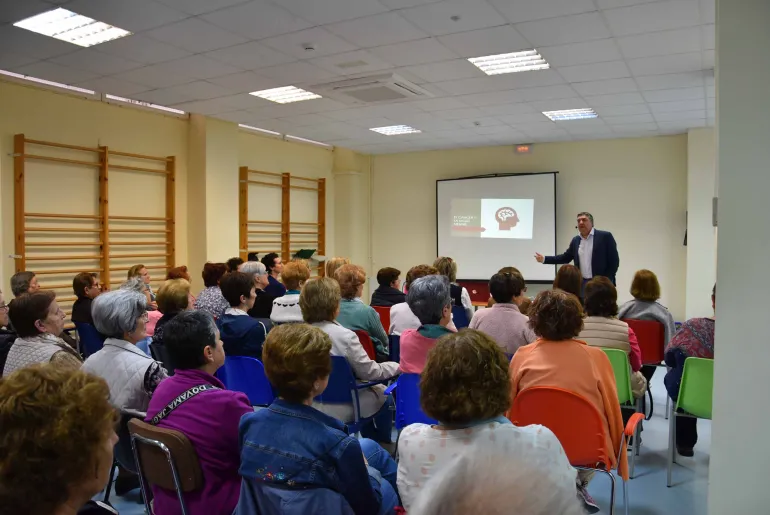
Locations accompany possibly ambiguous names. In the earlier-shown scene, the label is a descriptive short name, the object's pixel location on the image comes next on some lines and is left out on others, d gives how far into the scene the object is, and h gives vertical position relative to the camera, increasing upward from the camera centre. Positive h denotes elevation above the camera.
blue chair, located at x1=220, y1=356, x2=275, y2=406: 3.19 -0.83
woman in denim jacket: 1.44 -0.55
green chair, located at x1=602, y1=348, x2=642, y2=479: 2.96 -0.71
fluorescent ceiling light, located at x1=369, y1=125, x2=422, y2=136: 8.61 +1.67
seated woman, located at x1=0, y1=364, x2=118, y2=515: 0.91 -0.34
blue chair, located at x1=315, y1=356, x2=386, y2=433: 2.88 -0.81
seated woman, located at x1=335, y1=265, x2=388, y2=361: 3.57 -0.54
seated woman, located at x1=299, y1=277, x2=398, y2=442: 2.98 -0.59
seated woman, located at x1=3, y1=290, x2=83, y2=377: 2.62 -0.48
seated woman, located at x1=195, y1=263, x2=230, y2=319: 4.12 -0.49
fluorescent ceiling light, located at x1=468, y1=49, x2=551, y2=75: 5.27 +1.70
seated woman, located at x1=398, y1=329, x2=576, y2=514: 1.28 -0.45
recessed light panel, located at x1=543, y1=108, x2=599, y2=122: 7.46 +1.68
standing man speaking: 6.34 -0.15
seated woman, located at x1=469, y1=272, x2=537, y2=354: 3.25 -0.47
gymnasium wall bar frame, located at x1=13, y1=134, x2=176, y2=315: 6.17 +0.09
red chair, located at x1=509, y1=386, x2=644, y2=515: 2.14 -0.70
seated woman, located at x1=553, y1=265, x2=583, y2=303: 4.08 -0.30
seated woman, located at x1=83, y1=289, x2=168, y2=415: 2.36 -0.53
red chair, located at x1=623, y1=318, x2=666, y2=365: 3.84 -0.69
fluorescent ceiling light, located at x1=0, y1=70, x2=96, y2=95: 5.96 +1.70
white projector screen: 9.60 +0.26
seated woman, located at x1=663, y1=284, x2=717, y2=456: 3.04 -0.59
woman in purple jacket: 1.78 -0.64
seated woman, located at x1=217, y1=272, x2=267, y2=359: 3.36 -0.57
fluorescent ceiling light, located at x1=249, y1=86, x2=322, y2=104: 6.54 +1.69
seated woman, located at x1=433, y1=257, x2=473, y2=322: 4.56 -0.41
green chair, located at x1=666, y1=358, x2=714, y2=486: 2.83 -0.76
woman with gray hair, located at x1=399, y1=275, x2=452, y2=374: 2.83 -0.43
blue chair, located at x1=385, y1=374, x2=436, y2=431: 2.72 -0.82
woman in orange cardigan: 2.19 -0.51
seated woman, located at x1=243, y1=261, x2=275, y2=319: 4.49 -0.56
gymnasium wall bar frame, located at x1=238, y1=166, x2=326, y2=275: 8.72 +0.18
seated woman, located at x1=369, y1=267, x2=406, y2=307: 4.80 -0.47
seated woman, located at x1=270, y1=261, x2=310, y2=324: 3.87 -0.46
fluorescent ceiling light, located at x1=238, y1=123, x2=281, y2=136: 8.65 +1.69
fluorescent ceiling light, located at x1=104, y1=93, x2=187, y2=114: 7.00 +1.70
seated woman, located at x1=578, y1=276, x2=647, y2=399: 3.21 -0.52
